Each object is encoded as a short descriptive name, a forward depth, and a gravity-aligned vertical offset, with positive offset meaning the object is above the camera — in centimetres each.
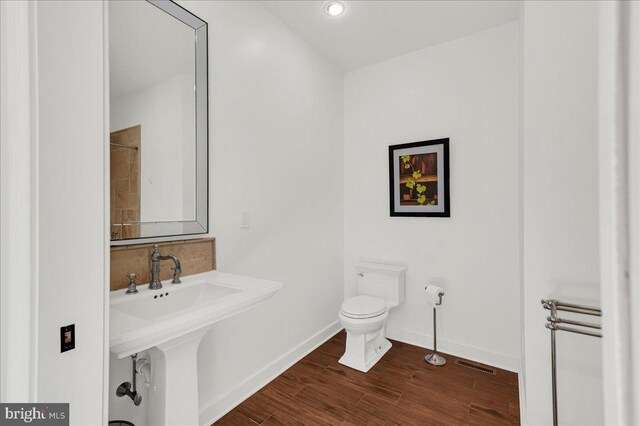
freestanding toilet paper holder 243 -115
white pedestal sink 97 -40
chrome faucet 143 -25
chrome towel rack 127 -47
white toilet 230 -75
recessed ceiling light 208 +141
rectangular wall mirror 141 +46
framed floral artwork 257 +27
